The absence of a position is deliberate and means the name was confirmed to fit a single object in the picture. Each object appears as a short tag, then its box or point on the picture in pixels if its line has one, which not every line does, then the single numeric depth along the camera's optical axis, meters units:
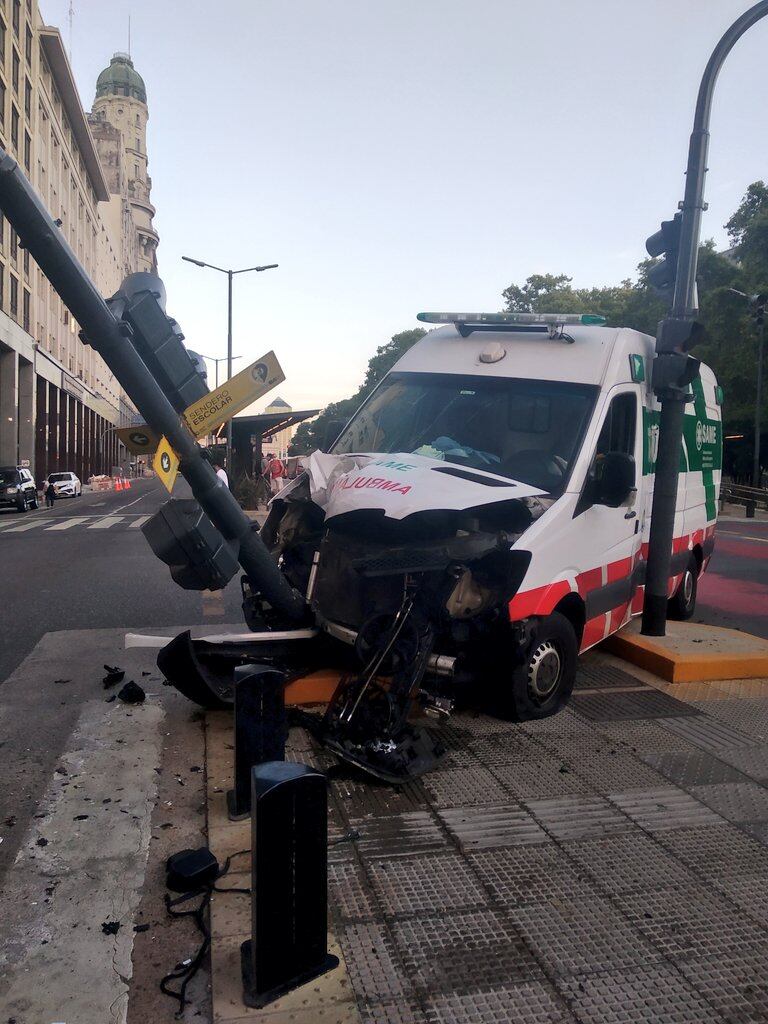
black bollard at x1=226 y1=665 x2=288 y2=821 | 4.16
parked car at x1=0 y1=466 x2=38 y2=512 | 28.64
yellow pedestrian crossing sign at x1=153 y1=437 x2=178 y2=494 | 4.55
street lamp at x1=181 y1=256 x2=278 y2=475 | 35.44
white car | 42.94
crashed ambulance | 4.98
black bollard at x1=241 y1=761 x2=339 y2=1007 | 2.71
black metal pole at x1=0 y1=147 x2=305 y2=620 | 4.19
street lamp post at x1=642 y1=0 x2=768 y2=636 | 6.93
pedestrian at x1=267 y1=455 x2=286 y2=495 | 25.41
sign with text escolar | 4.80
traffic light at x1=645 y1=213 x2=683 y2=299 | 7.36
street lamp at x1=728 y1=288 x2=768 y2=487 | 32.25
